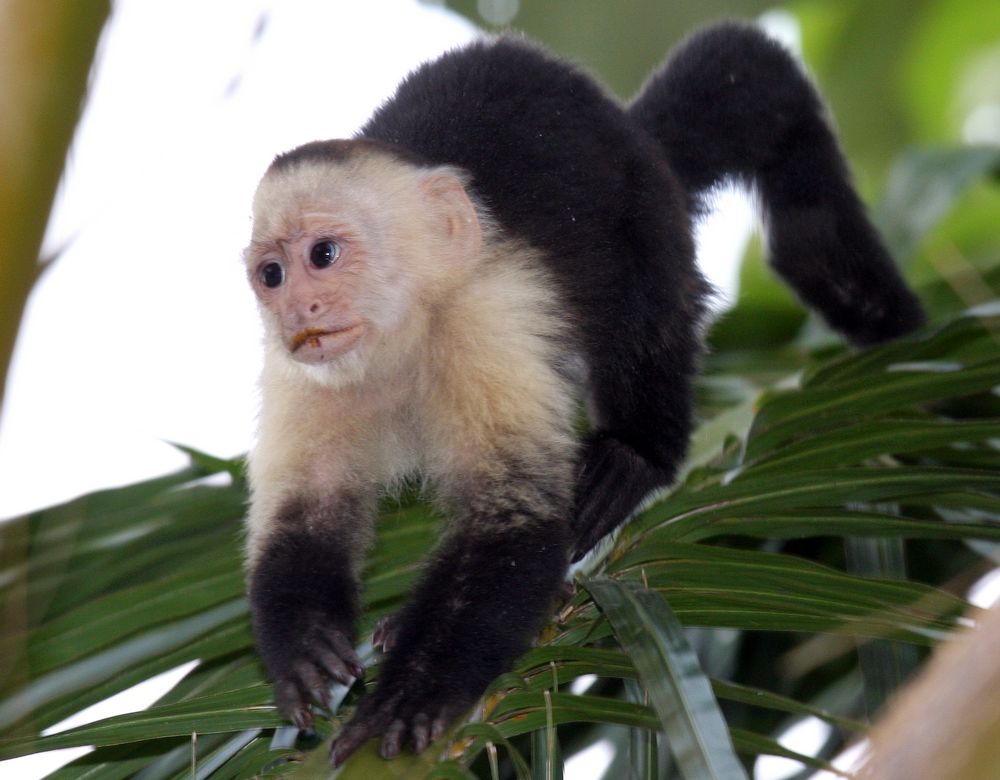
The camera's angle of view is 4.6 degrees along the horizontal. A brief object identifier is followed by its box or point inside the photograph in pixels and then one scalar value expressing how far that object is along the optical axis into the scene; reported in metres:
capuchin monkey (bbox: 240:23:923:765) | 4.53
